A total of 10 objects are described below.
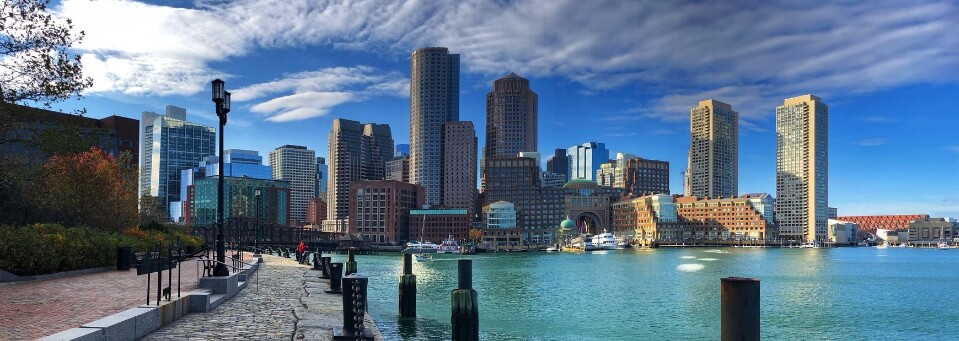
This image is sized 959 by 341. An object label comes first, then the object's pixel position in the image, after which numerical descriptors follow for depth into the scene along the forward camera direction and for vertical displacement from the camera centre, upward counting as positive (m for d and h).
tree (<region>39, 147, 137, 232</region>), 44.56 +0.25
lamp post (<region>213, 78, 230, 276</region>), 24.75 +2.84
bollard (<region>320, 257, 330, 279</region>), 39.59 -3.86
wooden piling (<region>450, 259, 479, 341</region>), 25.12 -3.86
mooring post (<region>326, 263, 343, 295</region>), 31.14 -3.42
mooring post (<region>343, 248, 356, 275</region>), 43.31 -4.29
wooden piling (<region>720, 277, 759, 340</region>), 10.75 -1.65
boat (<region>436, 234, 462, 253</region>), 181.21 -12.66
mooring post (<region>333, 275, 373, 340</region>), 17.42 -2.79
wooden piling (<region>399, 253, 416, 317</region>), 34.47 -4.45
